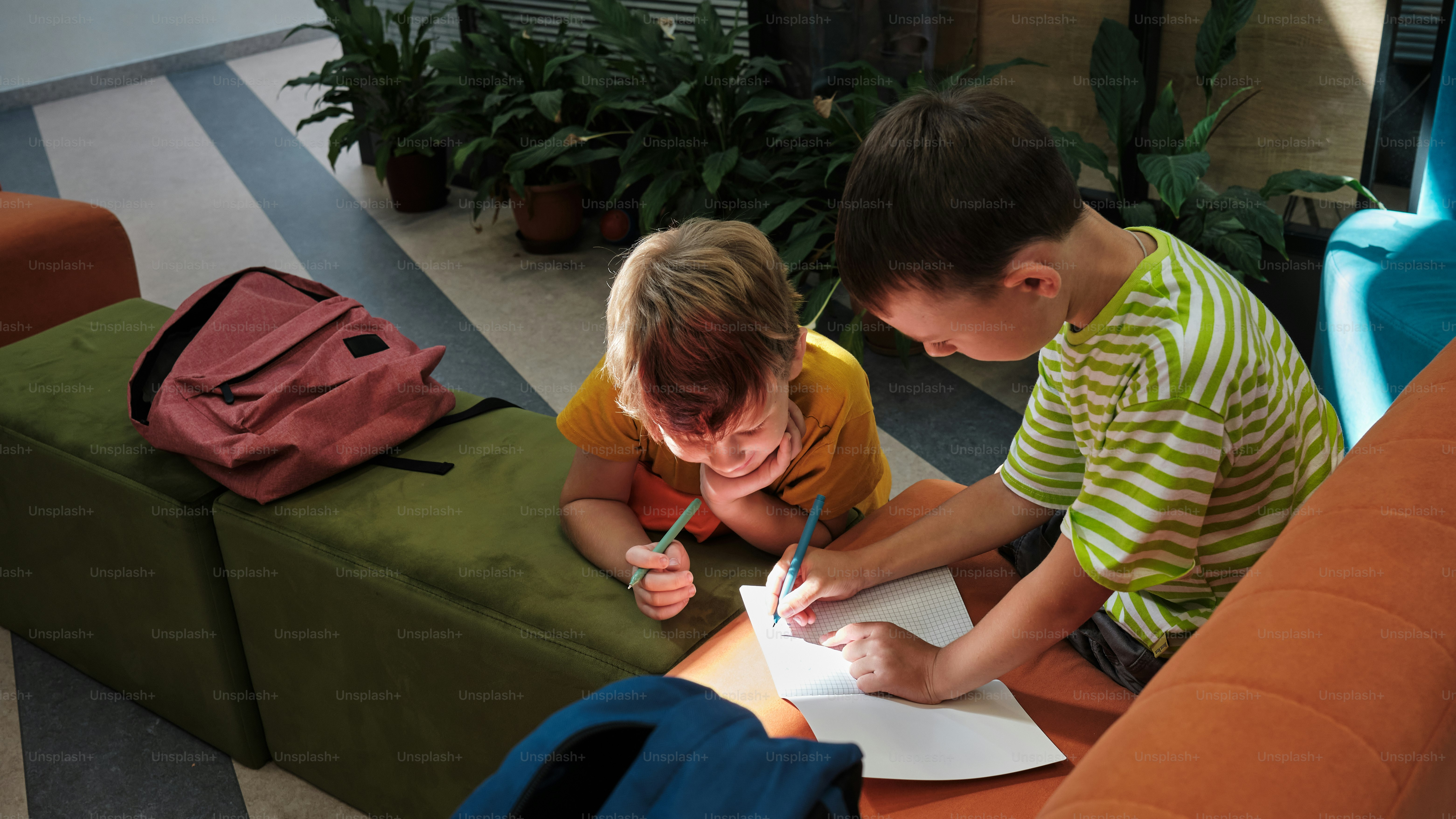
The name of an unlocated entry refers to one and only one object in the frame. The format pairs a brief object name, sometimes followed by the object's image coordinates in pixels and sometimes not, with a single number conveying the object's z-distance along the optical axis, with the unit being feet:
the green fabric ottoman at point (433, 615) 4.07
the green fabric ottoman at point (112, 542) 5.13
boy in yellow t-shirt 3.72
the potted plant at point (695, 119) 10.52
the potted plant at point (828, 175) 9.41
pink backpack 4.83
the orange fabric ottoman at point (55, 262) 8.56
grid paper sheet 3.66
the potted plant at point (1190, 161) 8.28
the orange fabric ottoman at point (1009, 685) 3.14
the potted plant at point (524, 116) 12.38
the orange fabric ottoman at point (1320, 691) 1.91
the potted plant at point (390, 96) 13.66
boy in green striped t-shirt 3.02
